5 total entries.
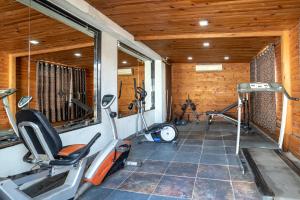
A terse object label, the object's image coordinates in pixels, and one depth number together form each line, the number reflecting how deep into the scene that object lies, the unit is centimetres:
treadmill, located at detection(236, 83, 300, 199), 217
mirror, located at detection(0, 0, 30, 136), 298
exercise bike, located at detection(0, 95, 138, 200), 190
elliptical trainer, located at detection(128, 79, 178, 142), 477
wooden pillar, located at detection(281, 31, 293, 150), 407
